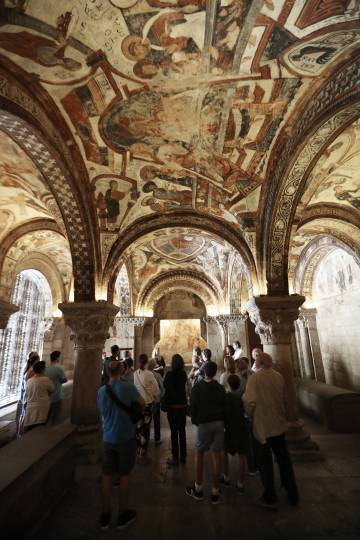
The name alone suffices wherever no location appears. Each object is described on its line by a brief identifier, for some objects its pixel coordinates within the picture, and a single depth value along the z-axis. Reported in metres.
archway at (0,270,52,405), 11.12
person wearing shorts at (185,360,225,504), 3.20
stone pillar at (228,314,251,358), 12.76
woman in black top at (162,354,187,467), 4.27
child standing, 3.43
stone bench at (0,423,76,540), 2.39
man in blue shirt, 2.79
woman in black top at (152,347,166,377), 6.37
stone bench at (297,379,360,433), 6.08
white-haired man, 3.12
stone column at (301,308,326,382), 10.86
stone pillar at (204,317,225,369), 13.92
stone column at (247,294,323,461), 5.41
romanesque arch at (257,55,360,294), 3.89
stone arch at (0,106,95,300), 4.25
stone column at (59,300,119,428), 5.77
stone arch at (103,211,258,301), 6.80
